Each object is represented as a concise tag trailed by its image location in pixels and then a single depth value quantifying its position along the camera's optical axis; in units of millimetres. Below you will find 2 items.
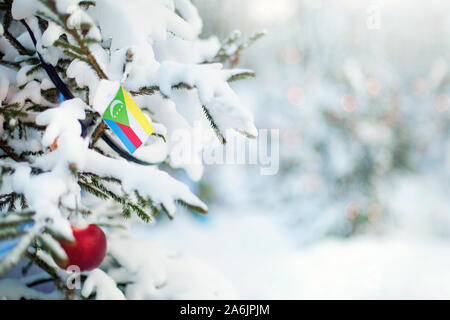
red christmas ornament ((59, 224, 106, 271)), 805
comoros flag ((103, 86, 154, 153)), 800
